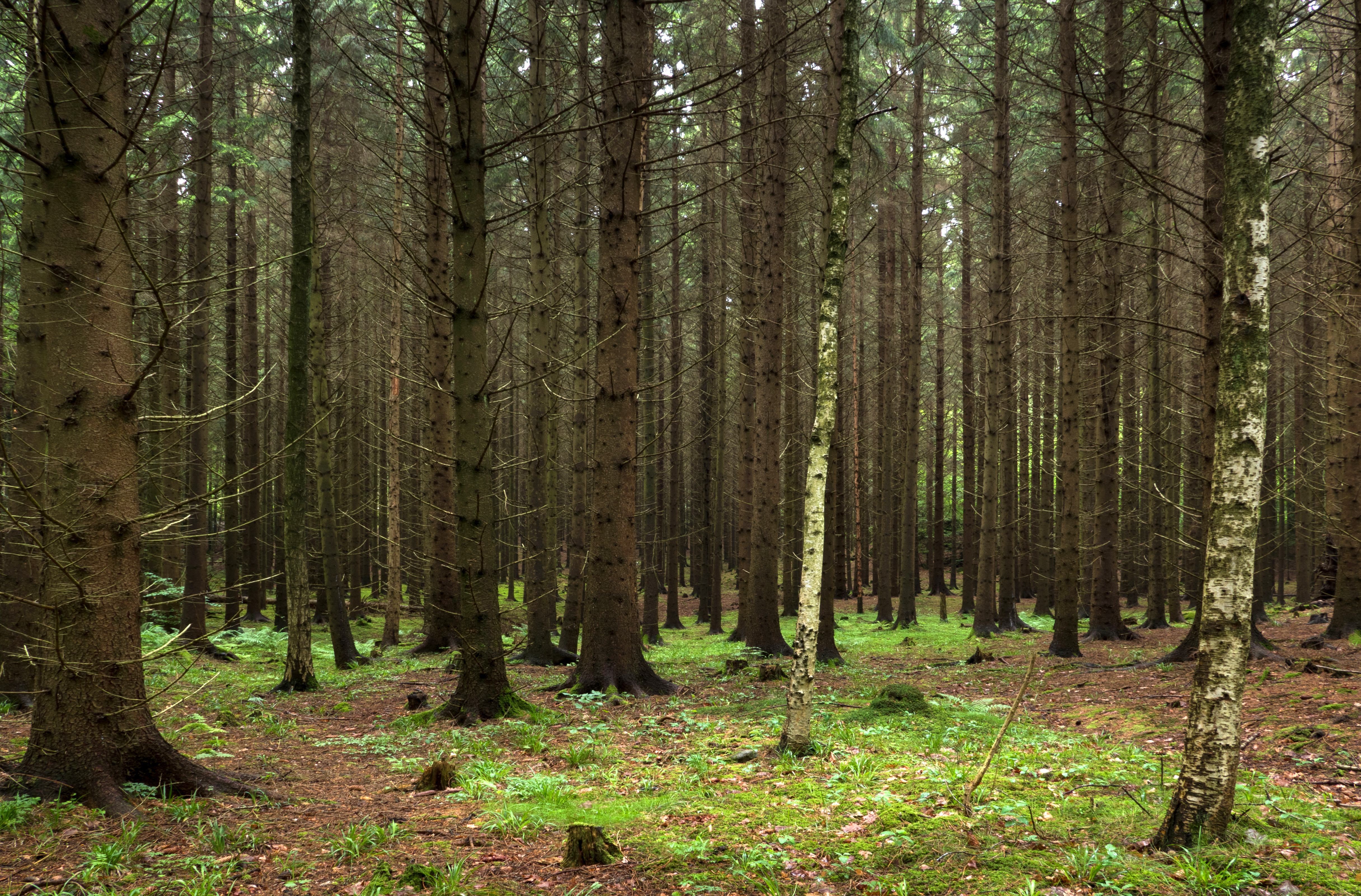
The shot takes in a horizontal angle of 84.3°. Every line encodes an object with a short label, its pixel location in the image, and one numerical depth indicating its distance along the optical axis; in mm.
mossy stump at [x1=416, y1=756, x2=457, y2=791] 5758
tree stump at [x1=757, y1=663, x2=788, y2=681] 10922
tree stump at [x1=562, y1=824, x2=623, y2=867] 4340
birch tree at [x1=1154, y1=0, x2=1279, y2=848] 3922
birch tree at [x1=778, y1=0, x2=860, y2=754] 6250
